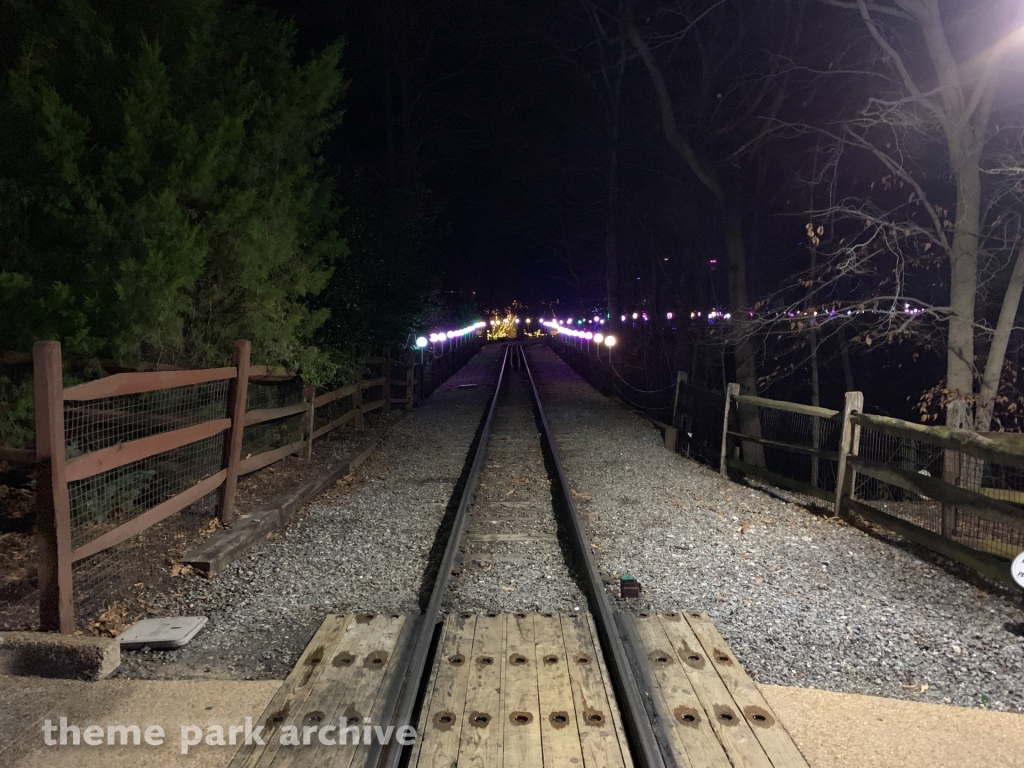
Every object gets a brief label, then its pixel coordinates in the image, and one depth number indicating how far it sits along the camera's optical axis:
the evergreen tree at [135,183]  6.11
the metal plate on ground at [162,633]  4.35
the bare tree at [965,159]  9.25
